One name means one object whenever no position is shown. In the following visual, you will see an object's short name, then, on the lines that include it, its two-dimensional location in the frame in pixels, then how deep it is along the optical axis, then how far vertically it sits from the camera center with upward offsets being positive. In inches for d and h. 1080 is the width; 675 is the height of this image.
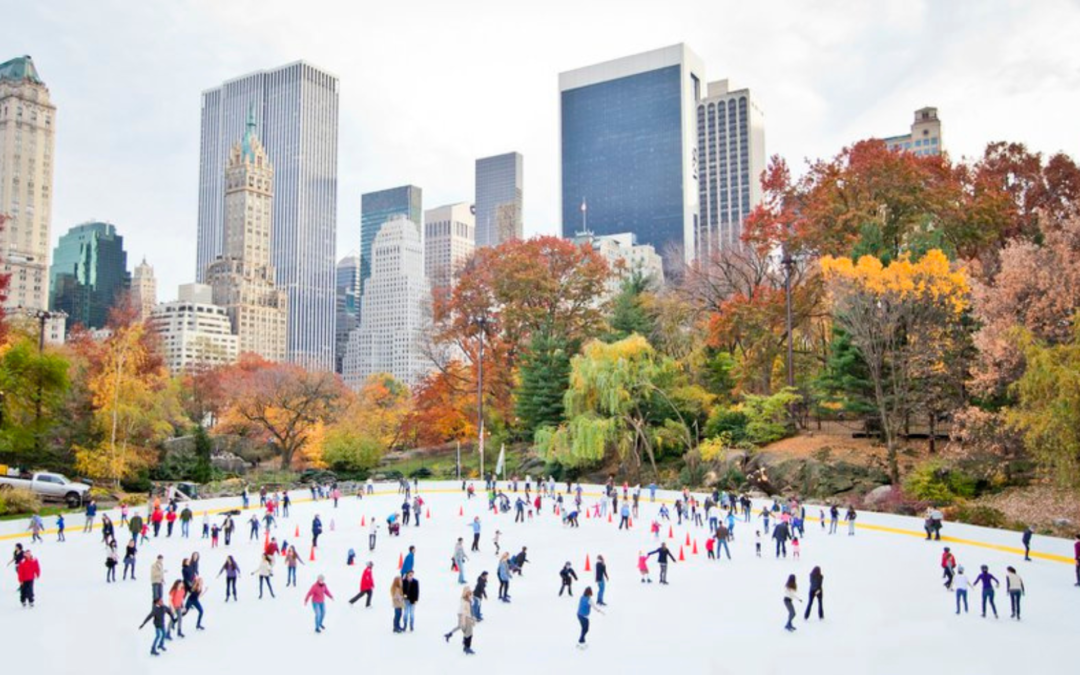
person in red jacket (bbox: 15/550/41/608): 688.4 -129.1
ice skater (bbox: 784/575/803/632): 619.8 -135.3
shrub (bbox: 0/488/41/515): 1307.8 -128.2
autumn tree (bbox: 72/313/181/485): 1739.7 +14.1
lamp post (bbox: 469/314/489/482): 1955.0 +247.4
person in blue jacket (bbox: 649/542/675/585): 786.8 -133.4
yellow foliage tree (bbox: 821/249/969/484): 1370.6 +173.9
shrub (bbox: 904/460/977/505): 1264.8 -104.6
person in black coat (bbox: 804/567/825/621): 638.1 -129.6
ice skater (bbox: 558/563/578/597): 723.4 -137.1
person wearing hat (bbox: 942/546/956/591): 758.5 -135.9
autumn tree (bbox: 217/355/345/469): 2367.1 +39.9
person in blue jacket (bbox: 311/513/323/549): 985.7 -131.5
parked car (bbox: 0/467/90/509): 1392.7 -111.9
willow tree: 1747.0 +27.3
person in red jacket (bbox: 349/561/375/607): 682.2 -136.0
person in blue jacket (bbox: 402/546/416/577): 716.7 -125.3
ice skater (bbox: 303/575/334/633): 613.6 -132.3
